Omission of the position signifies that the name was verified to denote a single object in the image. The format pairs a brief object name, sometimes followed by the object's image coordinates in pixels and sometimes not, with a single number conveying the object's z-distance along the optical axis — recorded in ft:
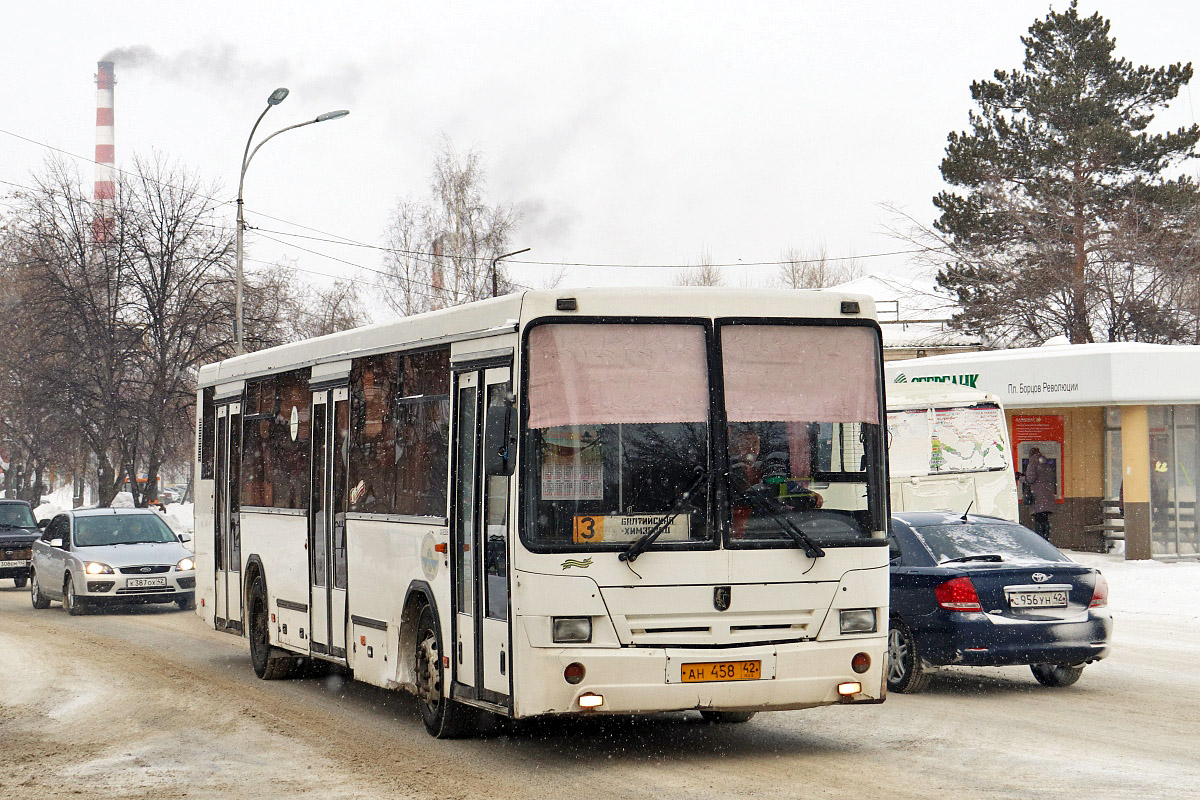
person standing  99.09
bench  103.30
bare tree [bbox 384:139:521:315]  206.39
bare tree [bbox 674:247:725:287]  262.26
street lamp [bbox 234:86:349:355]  104.94
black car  99.45
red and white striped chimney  317.22
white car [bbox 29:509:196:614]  78.64
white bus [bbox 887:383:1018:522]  82.84
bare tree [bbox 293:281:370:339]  227.61
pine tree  138.21
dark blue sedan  41.09
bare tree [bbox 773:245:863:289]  290.56
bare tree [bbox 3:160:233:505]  136.87
